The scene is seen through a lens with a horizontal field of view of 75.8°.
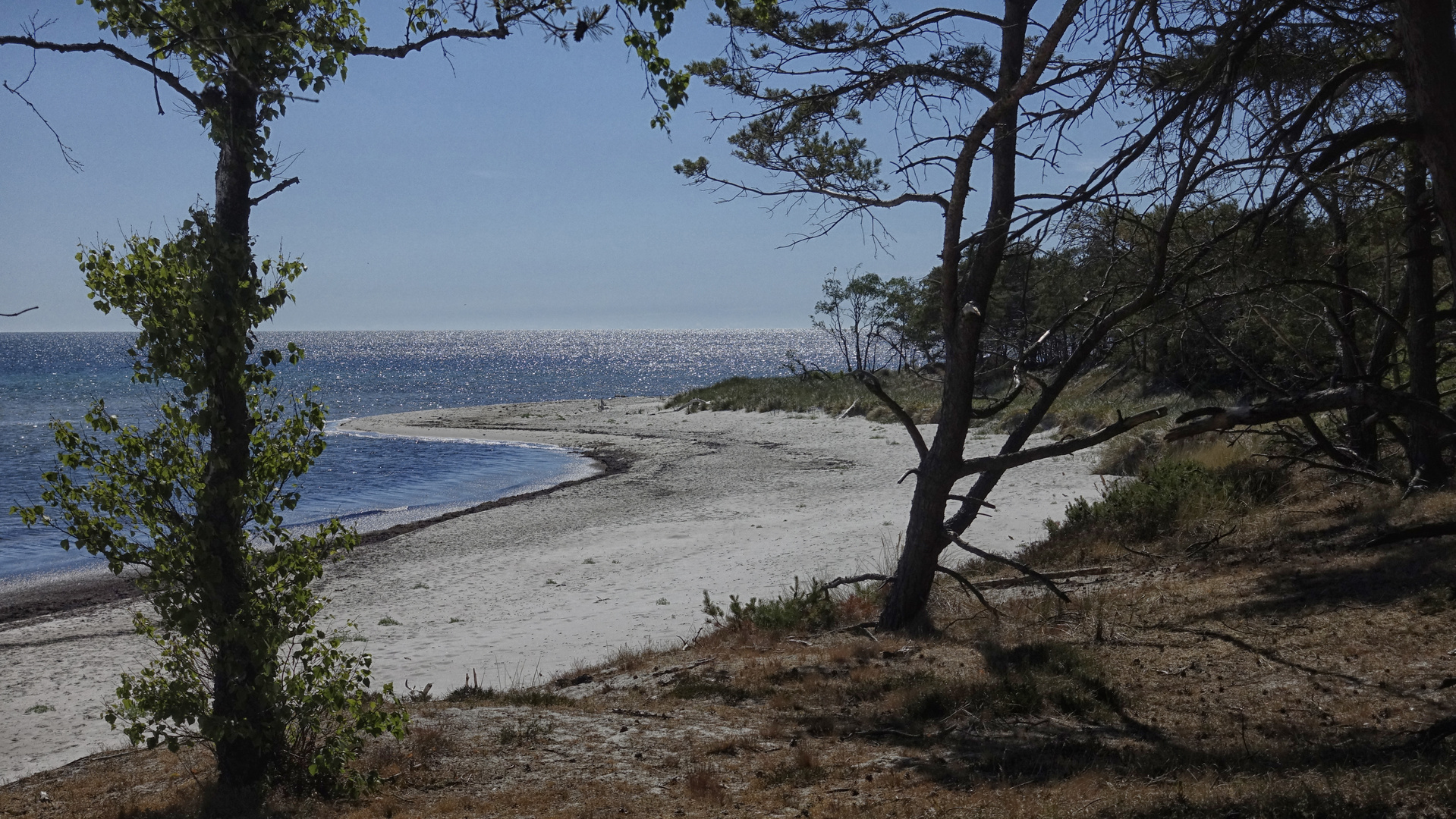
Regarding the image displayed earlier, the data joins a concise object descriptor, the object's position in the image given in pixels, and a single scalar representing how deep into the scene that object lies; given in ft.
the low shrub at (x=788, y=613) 32.14
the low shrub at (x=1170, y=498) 38.32
